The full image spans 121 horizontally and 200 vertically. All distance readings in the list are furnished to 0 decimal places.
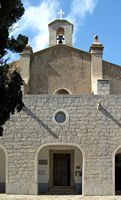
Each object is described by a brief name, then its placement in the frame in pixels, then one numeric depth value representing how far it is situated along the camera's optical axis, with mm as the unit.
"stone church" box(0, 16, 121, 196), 14824
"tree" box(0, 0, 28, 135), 9051
